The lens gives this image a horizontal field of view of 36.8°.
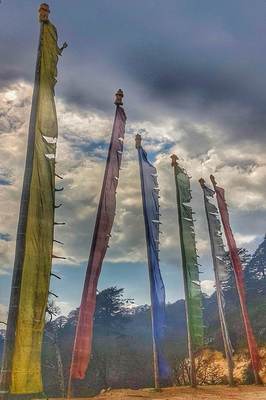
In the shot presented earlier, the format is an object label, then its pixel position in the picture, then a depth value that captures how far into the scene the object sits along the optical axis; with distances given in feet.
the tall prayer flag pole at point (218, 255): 62.75
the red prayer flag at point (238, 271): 66.08
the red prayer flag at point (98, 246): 36.88
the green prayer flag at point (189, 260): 56.44
